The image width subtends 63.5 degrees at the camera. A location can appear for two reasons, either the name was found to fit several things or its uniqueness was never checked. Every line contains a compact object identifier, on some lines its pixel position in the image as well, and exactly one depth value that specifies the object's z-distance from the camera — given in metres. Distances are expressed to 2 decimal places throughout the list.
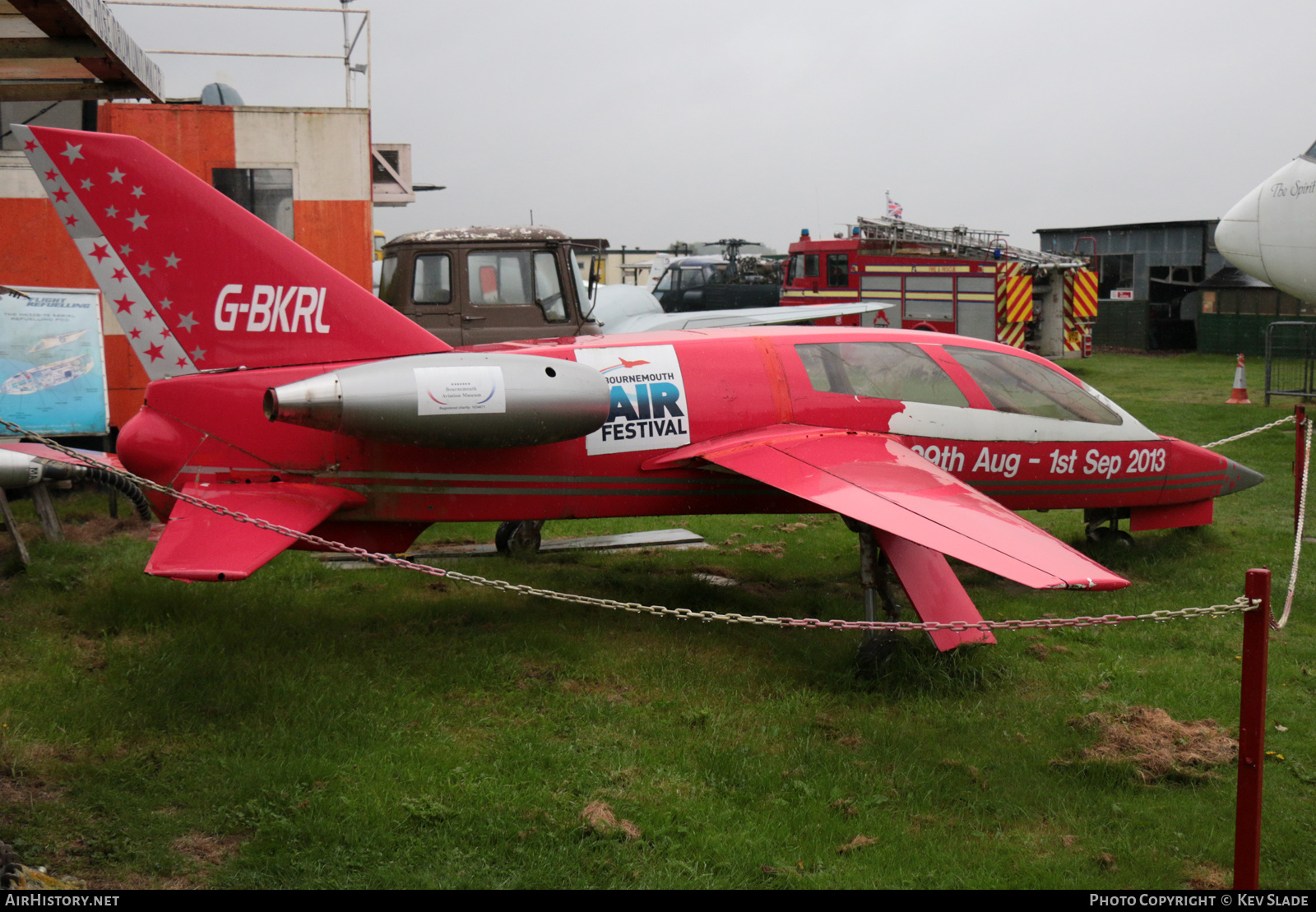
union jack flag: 25.89
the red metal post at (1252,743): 4.01
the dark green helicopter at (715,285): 26.66
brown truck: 11.55
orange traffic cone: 17.52
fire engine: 21.97
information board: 10.23
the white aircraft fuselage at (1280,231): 13.95
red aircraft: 6.07
